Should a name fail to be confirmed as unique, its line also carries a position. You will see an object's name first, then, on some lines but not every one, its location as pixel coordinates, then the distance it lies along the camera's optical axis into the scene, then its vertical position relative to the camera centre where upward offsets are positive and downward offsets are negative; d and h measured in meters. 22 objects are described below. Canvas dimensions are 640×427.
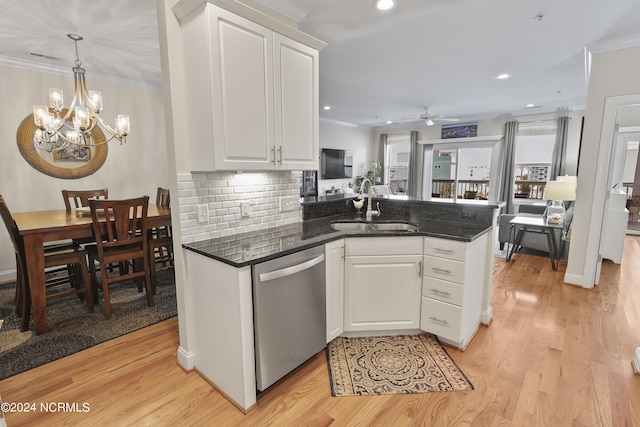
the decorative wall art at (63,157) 3.71 +0.21
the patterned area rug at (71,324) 2.27 -1.32
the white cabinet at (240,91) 1.80 +0.53
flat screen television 7.68 +0.28
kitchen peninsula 1.83 -0.77
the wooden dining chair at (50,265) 2.55 -0.82
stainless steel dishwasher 1.75 -0.85
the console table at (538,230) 4.15 -0.76
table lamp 3.89 -0.21
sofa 4.43 -0.93
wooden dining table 2.49 -0.55
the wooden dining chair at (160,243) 3.30 -0.79
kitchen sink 2.81 -0.47
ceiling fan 5.98 +1.25
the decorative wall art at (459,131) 7.82 +1.16
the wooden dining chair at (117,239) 2.74 -0.62
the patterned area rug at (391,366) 1.95 -1.33
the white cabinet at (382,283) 2.33 -0.83
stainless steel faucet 2.94 -0.33
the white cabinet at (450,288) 2.21 -0.84
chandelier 2.83 +0.56
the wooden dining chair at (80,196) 3.74 -0.28
